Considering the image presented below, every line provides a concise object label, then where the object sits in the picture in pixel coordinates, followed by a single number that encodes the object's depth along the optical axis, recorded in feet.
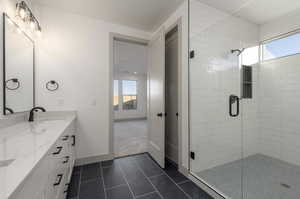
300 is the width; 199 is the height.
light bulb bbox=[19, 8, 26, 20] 4.97
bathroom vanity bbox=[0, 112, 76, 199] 1.62
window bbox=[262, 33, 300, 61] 6.46
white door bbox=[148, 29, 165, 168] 6.98
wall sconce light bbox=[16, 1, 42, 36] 4.93
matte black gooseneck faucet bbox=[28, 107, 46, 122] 5.54
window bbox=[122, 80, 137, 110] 22.25
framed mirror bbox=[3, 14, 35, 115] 4.40
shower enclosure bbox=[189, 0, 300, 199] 6.19
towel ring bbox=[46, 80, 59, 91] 6.63
